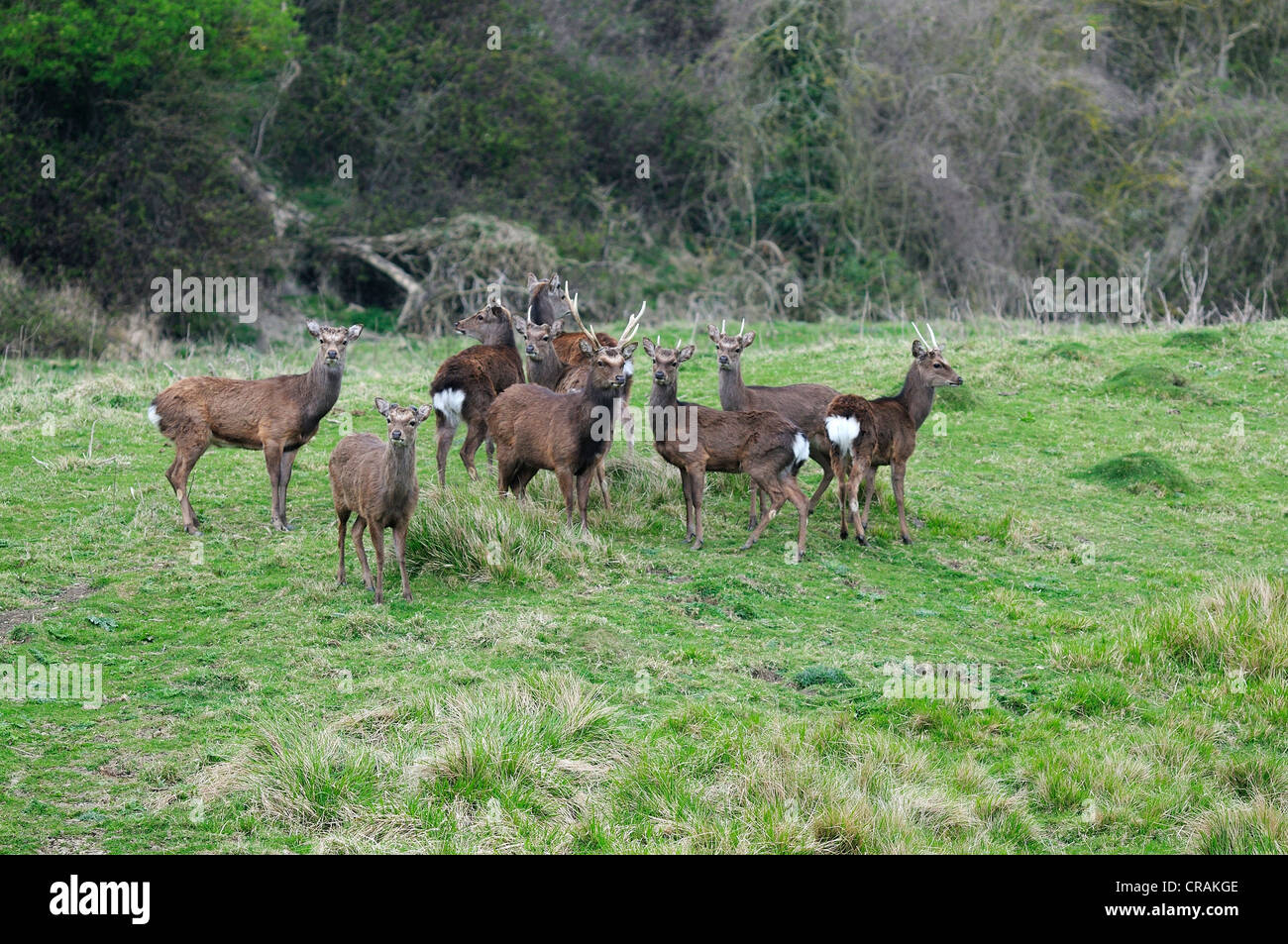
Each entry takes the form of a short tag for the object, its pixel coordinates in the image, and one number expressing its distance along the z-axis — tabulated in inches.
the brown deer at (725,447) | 440.1
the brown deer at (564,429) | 430.9
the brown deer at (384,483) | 368.2
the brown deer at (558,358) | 501.4
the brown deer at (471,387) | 487.2
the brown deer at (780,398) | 480.7
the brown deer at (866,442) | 454.6
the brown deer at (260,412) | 441.7
